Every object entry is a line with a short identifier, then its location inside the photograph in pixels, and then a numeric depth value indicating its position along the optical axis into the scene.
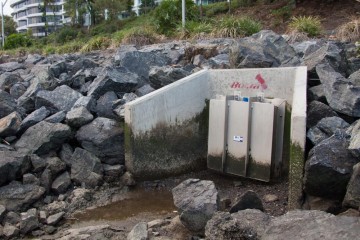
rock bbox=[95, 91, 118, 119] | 7.80
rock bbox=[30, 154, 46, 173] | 6.62
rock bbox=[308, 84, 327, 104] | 6.89
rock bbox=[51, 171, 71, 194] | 6.50
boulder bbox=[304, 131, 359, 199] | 4.64
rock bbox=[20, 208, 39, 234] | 5.32
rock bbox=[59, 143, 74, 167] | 7.01
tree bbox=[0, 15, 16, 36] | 66.94
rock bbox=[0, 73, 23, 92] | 11.04
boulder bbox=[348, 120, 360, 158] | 4.50
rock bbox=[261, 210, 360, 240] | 3.29
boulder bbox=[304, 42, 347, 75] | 7.53
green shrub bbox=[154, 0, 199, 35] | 17.79
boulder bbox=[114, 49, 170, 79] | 9.57
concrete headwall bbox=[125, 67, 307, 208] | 6.93
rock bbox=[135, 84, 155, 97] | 8.32
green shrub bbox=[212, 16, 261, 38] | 13.81
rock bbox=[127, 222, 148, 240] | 4.76
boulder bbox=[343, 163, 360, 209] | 4.26
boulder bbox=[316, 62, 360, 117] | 6.19
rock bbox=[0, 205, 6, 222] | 5.49
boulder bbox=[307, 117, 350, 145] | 5.77
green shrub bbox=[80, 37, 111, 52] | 18.41
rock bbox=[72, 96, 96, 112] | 7.84
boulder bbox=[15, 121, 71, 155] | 6.93
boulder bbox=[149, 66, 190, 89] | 8.30
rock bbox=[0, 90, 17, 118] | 8.09
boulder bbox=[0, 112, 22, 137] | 7.14
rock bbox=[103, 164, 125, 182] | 6.97
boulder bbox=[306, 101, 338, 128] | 6.39
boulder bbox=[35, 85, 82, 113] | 8.24
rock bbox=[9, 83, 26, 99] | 10.15
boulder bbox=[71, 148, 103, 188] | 6.79
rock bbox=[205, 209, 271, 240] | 3.82
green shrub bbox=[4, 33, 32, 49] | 37.74
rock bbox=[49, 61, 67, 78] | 10.95
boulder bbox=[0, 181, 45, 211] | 5.88
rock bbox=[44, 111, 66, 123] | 7.46
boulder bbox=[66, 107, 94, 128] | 7.40
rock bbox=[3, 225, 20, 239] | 5.18
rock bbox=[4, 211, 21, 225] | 5.47
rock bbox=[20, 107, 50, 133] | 7.46
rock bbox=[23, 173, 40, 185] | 6.33
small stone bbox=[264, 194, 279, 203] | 6.18
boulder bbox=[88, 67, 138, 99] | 8.38
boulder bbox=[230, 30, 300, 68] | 8.20
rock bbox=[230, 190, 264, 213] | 4.93
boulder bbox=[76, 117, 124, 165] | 7.17
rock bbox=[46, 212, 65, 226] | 5.57
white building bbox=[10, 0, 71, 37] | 72.44
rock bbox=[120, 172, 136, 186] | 6.88
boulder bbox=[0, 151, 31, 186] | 6.18
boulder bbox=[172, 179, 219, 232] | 4.90
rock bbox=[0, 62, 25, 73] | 15.37
